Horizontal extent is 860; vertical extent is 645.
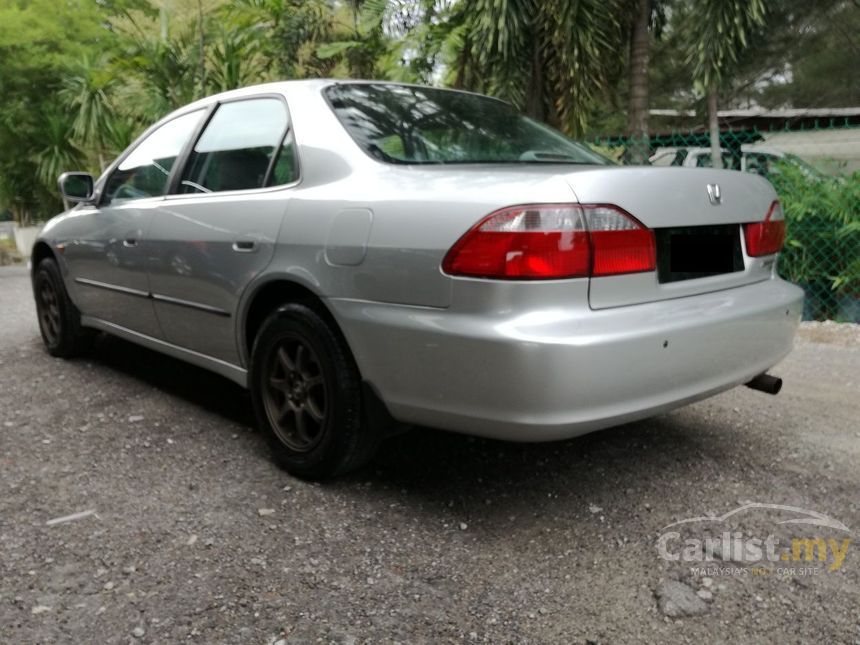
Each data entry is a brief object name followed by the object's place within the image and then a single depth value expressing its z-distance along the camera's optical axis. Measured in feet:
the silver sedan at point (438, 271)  7.36
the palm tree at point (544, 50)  23.98
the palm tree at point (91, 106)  48.93
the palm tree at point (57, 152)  55.98
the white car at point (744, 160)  21.43
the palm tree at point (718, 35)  21.76
